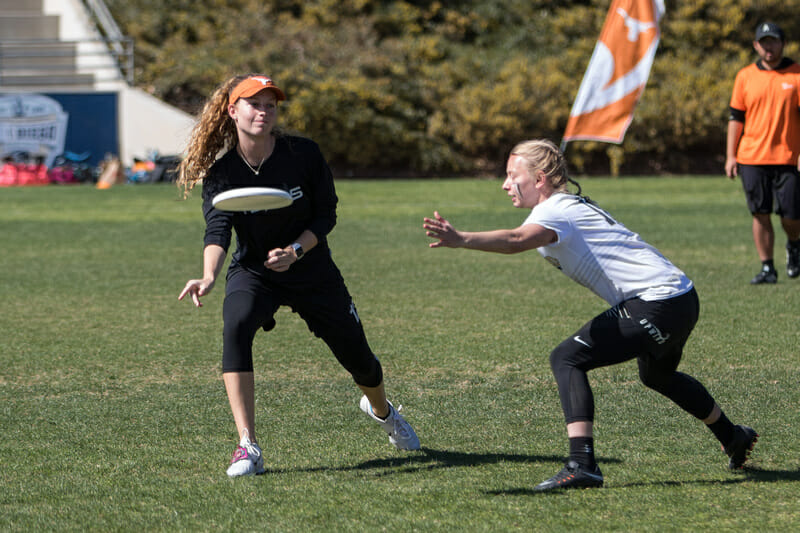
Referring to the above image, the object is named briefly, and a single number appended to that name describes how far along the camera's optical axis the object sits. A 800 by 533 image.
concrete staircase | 54.69
